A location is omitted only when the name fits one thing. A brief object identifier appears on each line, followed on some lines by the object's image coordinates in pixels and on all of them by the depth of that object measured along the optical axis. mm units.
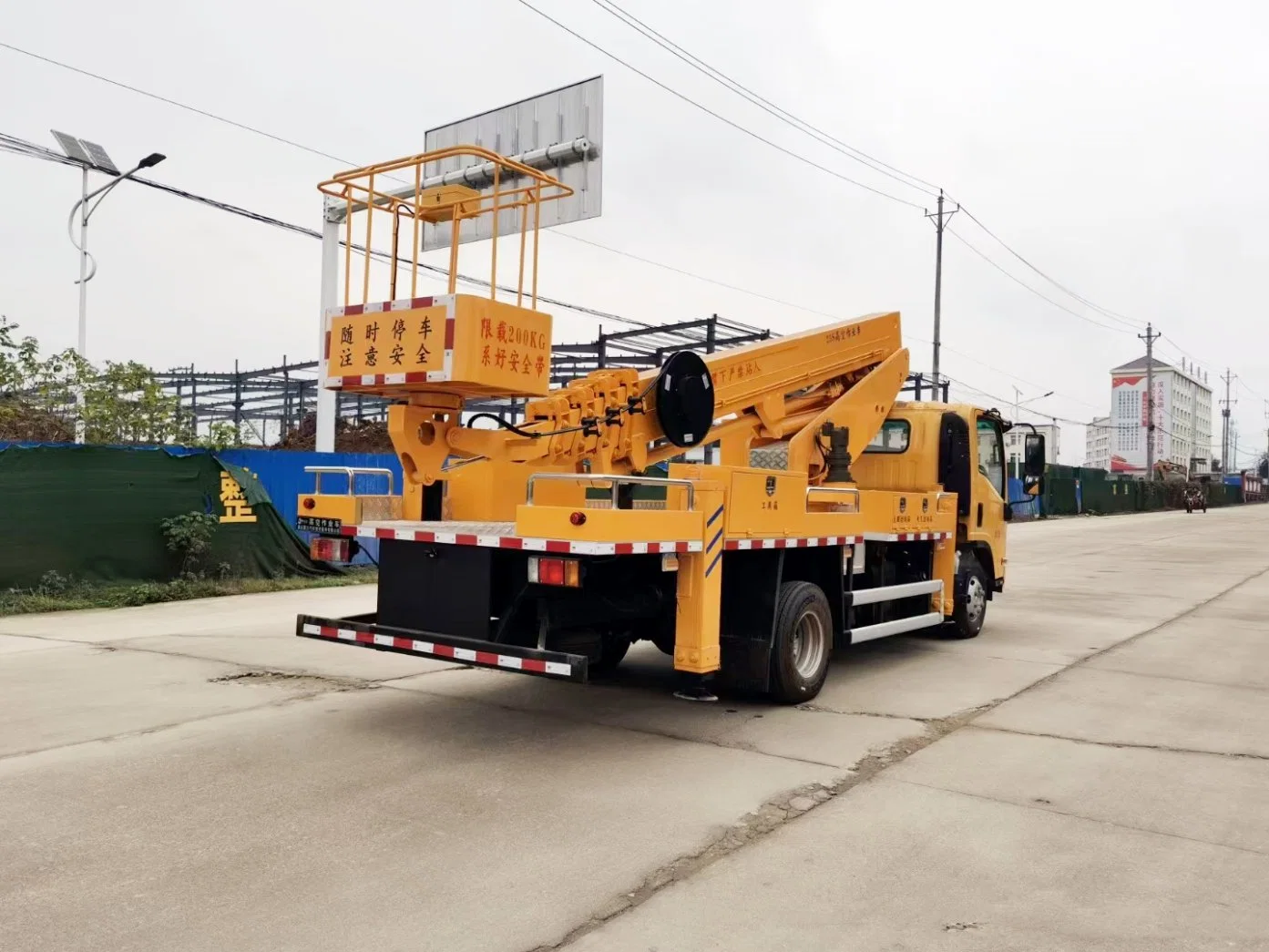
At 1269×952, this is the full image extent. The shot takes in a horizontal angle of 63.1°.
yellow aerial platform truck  5844
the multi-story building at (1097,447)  152000
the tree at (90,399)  14531
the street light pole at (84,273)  17631
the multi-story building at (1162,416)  139500
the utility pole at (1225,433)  118812
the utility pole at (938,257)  38472
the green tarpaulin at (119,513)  11906
